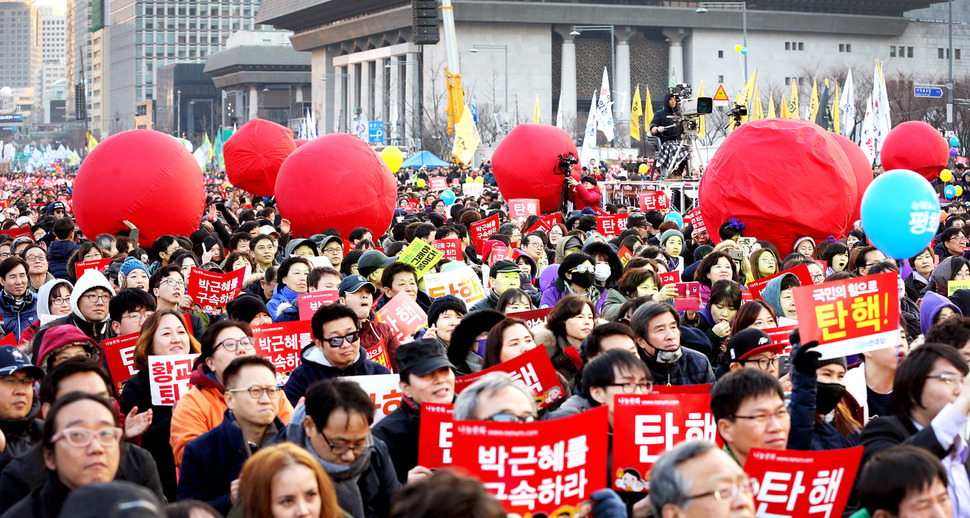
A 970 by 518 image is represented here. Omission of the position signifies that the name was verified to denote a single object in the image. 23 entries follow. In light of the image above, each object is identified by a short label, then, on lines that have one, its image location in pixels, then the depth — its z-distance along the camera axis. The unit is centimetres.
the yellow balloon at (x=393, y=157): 2722
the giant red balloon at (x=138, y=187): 1457
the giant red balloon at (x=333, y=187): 1478
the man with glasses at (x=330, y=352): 641
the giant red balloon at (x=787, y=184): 1292
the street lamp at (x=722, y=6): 8031
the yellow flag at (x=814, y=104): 4694
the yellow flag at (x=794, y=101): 5216
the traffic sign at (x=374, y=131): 3781
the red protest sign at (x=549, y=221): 1527
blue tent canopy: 4009
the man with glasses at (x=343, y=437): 469
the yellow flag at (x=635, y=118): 5278
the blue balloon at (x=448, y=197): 2324
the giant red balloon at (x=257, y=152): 2022
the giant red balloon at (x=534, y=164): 1881
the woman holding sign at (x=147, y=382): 615
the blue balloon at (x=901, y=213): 744
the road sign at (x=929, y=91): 2874
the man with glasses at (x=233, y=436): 518
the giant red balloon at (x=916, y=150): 2150
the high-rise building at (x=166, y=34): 15000
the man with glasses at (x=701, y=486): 394
